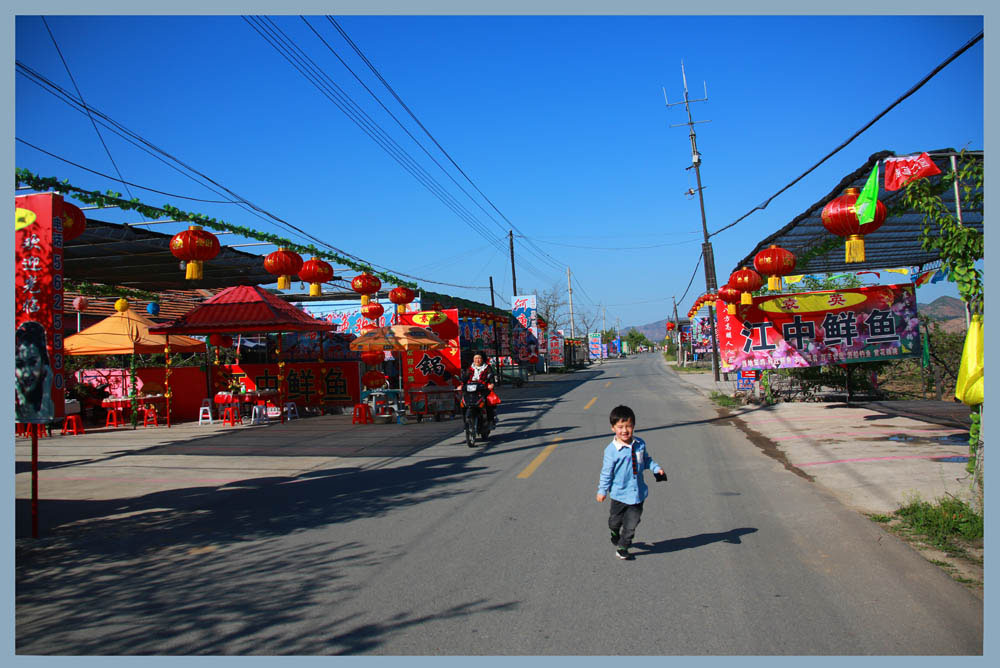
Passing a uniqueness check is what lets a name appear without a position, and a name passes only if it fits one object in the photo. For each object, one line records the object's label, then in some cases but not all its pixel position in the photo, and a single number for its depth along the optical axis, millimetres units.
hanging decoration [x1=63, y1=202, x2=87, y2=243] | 6984
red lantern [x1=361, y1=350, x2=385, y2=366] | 18484
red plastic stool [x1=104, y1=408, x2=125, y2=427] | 17750
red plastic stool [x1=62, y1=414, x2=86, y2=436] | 16078
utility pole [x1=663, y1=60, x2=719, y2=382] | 25797
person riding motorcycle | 12039
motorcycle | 11719
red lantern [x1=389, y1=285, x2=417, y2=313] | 17812
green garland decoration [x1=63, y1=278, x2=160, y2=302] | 16188
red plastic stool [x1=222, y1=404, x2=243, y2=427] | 17014
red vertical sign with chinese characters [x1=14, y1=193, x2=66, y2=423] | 6160
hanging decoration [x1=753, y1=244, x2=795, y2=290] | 11617
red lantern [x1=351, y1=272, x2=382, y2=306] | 15125
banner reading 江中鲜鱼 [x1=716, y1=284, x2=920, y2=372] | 15070
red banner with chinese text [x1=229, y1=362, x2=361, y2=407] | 19797
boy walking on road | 5148
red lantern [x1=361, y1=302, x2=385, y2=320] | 17359
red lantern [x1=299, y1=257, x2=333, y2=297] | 12945
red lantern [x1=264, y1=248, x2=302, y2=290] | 12000
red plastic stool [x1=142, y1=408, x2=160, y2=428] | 17688
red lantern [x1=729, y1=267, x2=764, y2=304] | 13672
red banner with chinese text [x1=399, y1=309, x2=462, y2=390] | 20844
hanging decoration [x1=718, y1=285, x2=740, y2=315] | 14586
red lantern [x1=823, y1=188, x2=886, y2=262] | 8305
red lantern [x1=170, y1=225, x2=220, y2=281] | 9445
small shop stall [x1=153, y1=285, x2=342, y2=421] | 16688
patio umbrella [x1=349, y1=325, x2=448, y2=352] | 16953
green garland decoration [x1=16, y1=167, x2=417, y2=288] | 8568
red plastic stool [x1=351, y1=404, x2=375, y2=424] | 16703
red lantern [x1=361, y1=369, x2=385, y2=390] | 17844
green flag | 8055
